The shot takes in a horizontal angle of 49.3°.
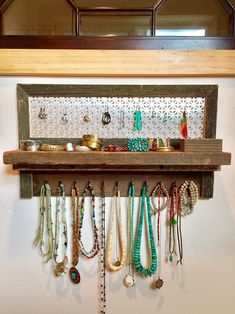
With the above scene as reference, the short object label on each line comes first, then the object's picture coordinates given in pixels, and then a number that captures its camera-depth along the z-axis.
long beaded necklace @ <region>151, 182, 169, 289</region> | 0.95
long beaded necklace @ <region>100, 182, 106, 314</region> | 0.95
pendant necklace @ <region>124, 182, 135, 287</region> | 0.95
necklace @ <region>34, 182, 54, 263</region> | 0.95
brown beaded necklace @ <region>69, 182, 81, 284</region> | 0.95
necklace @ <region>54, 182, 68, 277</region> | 0.95
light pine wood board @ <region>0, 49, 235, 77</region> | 0.89
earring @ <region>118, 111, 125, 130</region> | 0.94
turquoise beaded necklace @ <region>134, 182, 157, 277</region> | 0.95
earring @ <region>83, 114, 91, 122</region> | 0.94
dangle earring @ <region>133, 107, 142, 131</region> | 0.94
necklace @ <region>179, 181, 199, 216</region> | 0.94
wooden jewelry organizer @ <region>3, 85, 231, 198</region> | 0.89
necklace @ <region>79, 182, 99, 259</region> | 0.95
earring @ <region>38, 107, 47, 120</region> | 0.94
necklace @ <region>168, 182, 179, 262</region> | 0.94
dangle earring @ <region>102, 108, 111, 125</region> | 0.94
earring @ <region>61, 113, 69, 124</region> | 0.94
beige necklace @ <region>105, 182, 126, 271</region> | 0.96
